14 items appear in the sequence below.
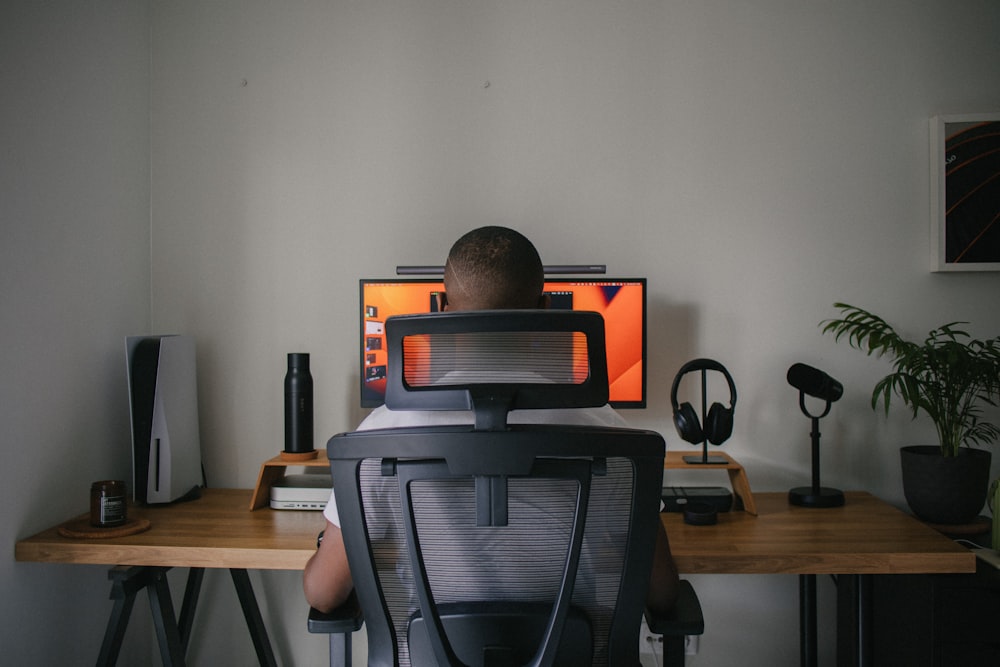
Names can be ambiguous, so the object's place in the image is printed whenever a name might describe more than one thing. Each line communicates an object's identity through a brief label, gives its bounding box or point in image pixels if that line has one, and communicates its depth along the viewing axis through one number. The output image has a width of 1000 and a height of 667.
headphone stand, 1.92
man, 1.11
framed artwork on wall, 2.07
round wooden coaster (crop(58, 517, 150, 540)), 1.65
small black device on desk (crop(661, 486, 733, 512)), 1.85
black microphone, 1.91
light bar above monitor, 1.96
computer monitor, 1.94
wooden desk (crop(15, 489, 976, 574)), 1.53
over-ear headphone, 1.86
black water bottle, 1.97
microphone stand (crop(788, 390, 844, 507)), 1.91
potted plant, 1.81
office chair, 0.87
